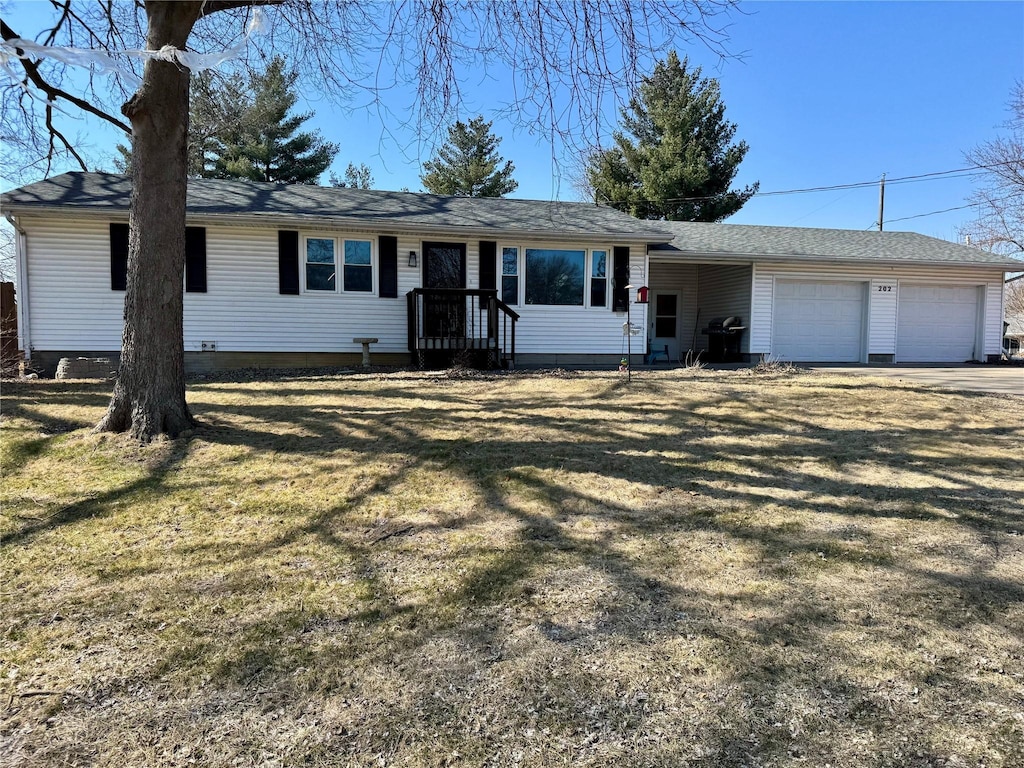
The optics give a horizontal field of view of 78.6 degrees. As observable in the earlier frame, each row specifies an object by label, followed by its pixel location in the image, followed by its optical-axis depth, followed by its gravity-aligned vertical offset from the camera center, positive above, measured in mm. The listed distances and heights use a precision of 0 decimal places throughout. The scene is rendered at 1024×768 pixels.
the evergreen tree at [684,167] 23688 +6782
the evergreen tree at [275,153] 22752 +7000
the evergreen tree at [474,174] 25047 +6725
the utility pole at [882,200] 31150 +7174
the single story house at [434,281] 10719 +1157
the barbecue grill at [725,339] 14422 +54
